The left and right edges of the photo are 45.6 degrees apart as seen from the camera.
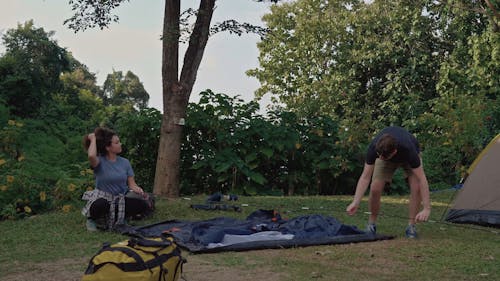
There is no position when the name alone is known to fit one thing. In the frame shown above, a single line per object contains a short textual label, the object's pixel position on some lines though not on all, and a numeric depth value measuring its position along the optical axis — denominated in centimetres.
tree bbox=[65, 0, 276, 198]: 917
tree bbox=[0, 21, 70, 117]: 1531
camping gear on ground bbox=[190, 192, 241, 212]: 816
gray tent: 725
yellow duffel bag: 345
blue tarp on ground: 570
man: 553
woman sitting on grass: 659
